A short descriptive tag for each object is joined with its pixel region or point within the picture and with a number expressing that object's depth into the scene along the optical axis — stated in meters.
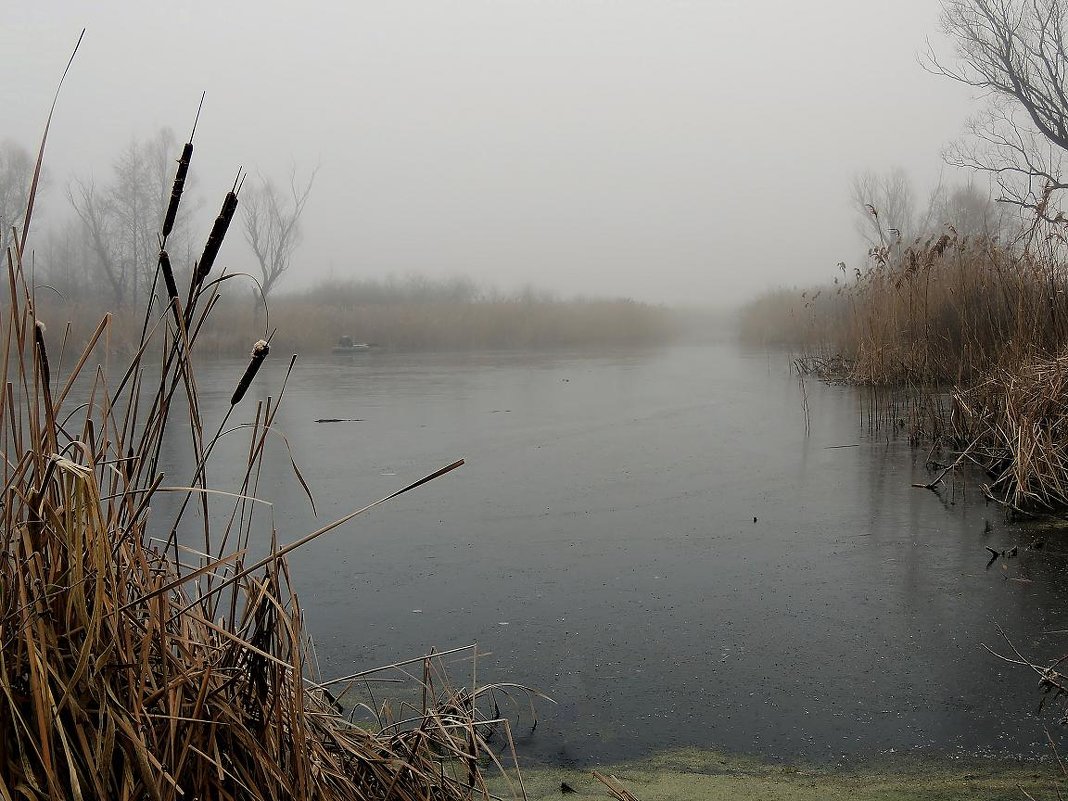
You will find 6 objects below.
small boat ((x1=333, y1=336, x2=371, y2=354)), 27.20
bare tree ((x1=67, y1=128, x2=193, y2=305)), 33.38
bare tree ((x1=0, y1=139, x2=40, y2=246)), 29.62
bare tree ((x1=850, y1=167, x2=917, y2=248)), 37.97
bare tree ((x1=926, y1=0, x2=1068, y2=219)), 19.98
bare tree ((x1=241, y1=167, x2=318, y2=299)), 40.47
